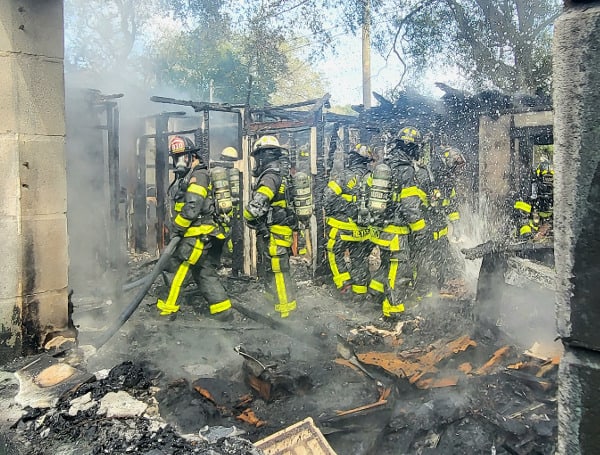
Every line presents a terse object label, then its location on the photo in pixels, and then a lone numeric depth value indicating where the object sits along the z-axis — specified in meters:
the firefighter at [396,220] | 7.00
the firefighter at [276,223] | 7.09
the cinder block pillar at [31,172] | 3.45
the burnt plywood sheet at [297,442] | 2.70
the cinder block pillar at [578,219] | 1.41
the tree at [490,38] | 11.12
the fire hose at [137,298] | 5.45
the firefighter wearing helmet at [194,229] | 6.56
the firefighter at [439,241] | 8.45
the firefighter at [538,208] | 8.75
